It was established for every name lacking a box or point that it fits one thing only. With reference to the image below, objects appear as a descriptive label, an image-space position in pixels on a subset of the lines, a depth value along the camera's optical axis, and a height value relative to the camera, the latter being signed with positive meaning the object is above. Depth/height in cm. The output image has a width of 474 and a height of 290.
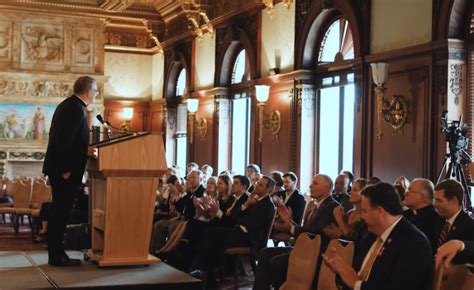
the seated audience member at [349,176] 872 -21
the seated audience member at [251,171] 1093 -21
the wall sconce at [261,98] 1261 +101
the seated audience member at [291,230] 625 -64
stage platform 472 -82
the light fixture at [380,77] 920 +102
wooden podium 520 -27
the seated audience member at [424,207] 531 -36
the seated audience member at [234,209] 809 -59
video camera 754 +23
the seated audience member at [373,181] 691 -21
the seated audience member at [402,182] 747 -24
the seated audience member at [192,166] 1318 -19
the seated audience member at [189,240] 805 -93
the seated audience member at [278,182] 927 -31
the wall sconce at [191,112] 1596 +96
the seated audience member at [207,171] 1253 -26
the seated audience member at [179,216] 916 -76
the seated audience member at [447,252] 361 -46
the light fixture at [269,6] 1267 +260
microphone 538 +24
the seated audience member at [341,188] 793 -33
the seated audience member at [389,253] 365 -47
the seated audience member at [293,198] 885 -50
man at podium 513 -1
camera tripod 752 -10
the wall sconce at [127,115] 1895 +103
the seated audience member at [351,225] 581 -55
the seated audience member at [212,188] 959 -42
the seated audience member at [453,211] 485 -34
